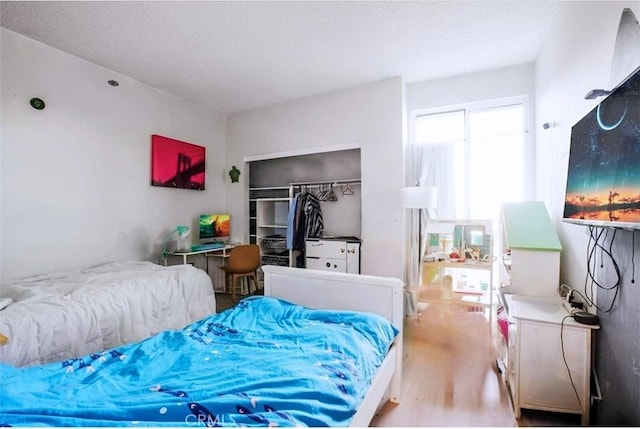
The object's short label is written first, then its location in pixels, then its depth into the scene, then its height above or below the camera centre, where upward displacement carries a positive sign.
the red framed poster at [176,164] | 3.52 +0.66
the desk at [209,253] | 3.47 -0.54
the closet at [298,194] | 3.96 +0.28
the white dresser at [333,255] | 3.55 -0.54
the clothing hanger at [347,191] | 3.97 +0.32
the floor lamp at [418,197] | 2.96 +0.18
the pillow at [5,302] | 1.79 -0.60
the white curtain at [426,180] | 3.34 +0.41
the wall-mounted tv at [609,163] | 1.05 +0.23
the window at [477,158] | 3.12 +0.66
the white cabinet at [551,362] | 1.56 -0.85
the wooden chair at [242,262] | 3.65 -0.65
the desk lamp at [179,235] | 3.54 -0.29
